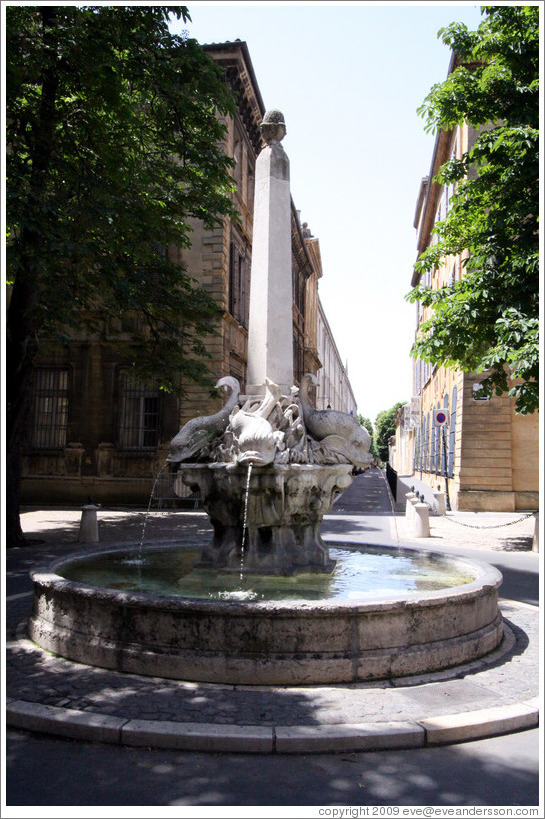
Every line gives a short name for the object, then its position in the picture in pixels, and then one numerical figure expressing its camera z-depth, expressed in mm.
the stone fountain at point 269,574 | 4945
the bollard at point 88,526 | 13180
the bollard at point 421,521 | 14500
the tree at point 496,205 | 12094
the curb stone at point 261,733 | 4000
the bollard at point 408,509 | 16119
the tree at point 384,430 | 116269
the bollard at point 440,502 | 19625
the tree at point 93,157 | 10172
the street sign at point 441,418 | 20734
